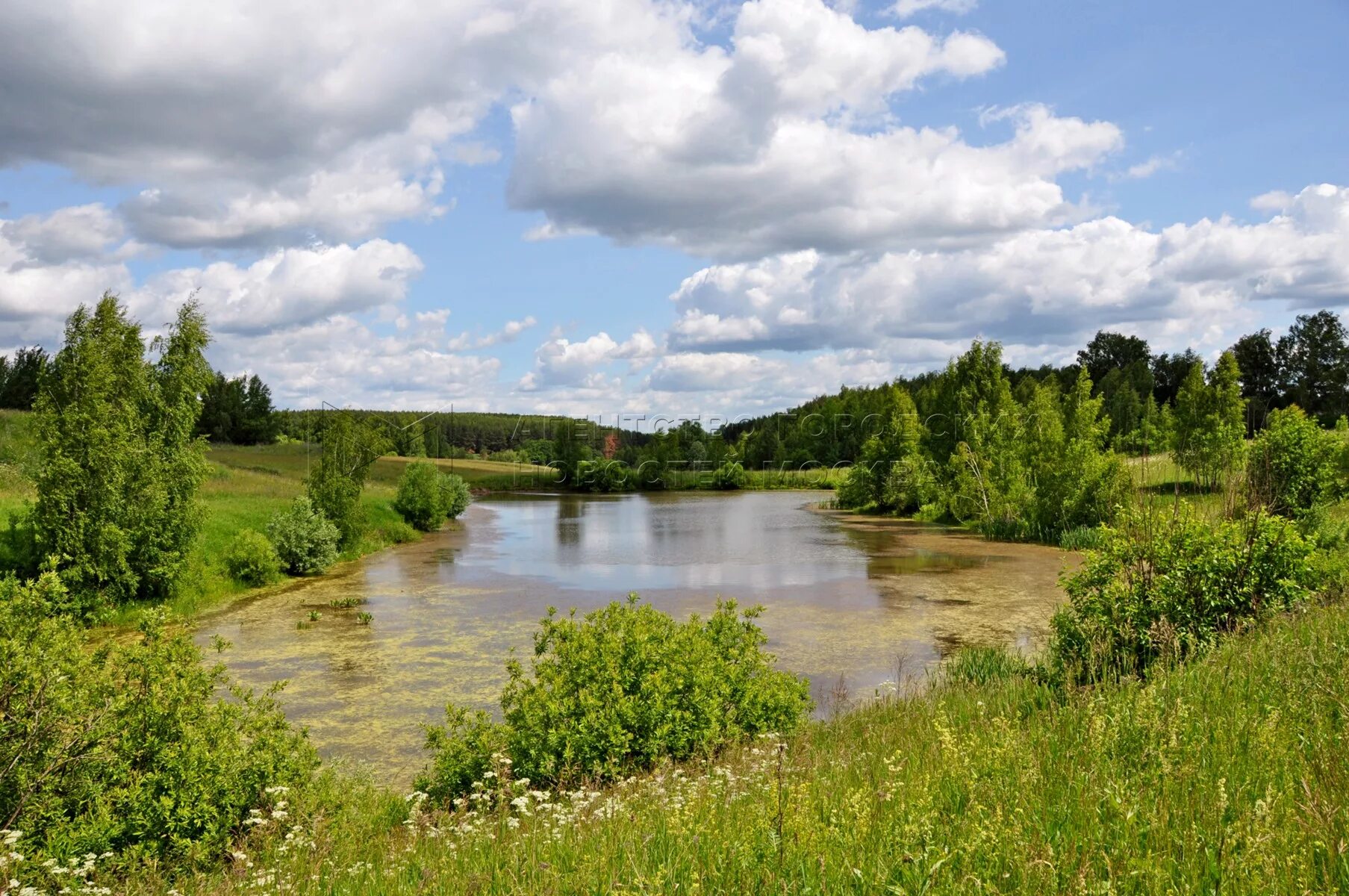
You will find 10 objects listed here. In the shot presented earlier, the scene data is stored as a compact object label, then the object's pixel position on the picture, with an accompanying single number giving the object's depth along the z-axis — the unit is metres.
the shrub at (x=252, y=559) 22.58
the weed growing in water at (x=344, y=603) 19.88
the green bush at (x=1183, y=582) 8.80
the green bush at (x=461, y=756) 6.92
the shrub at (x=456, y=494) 46.69
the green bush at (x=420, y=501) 41.00
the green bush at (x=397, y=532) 35.66
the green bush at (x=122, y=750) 5.23
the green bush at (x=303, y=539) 24.95
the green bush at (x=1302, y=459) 18.70
